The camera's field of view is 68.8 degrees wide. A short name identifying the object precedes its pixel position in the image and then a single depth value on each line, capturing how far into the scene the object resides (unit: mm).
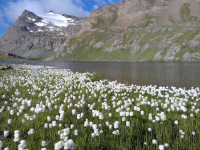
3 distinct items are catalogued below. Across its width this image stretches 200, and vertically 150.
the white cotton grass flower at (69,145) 2908
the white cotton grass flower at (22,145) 3153
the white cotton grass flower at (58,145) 2891
